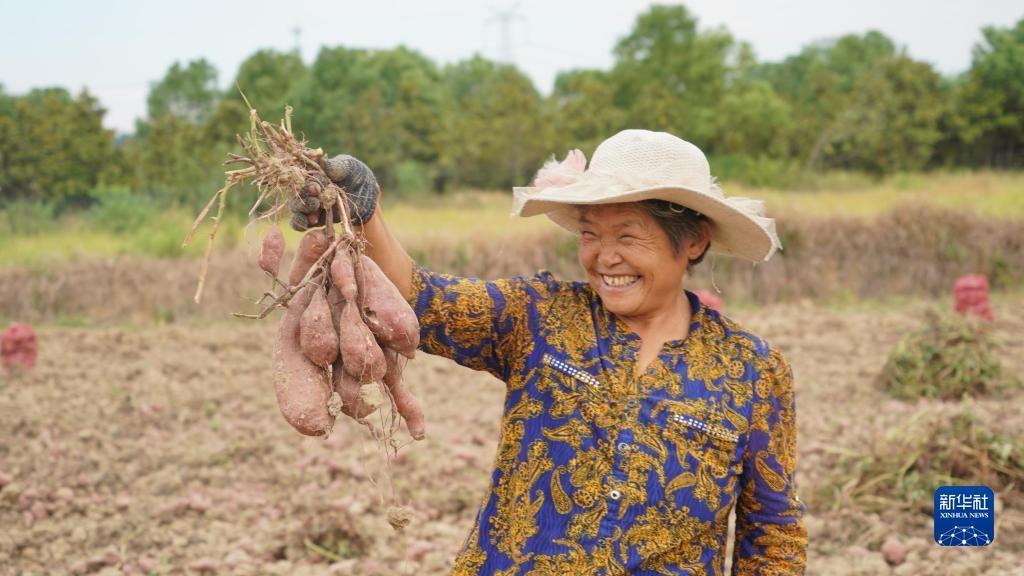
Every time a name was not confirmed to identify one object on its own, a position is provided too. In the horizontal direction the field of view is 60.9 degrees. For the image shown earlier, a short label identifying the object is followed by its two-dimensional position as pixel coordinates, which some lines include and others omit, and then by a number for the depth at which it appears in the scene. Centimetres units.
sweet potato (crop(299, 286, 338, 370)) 140
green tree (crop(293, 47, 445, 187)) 1625
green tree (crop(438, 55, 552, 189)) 1800
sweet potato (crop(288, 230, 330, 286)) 146
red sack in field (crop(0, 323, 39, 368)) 552
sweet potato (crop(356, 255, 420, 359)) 144
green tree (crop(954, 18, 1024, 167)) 2194
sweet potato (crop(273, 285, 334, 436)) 137
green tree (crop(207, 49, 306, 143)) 1561
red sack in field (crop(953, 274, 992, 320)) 630
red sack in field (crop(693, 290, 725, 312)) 595
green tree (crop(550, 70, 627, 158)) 1908
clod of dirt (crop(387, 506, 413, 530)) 142
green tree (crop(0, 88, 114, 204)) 1162
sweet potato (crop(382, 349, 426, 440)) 157
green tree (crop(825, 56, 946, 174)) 2081
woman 151
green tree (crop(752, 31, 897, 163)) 2105
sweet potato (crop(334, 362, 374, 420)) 145
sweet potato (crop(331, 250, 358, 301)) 141
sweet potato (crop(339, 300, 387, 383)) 140
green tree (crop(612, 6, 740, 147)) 2150
